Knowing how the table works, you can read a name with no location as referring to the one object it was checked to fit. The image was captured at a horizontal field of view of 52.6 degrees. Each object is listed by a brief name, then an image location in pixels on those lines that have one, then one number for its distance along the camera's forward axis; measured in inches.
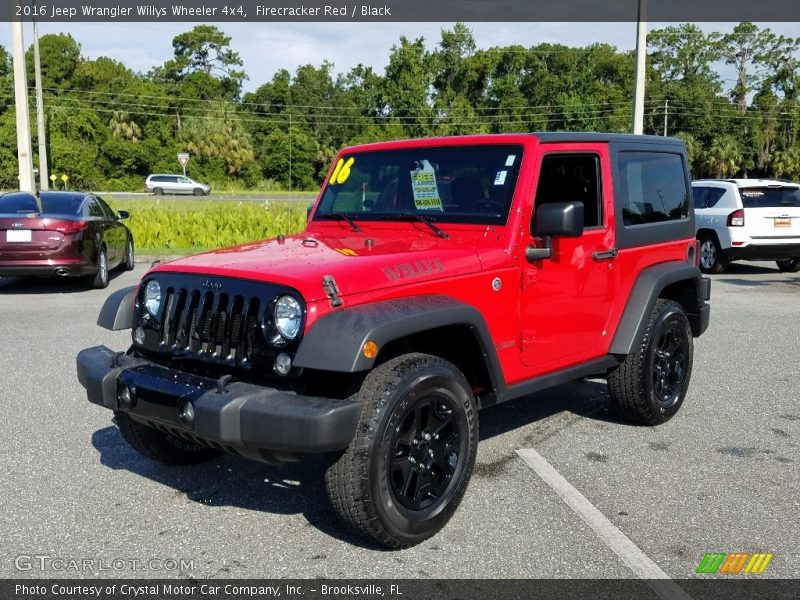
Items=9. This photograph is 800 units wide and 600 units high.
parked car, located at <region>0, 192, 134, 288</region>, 426.6
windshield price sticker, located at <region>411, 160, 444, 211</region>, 183.5
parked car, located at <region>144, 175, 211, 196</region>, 2036.0
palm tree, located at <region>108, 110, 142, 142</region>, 2573.8
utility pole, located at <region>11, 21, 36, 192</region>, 693.3
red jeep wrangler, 133.0
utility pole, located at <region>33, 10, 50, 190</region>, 1164.7
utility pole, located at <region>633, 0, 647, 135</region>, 676.1
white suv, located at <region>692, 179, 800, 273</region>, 523.5
